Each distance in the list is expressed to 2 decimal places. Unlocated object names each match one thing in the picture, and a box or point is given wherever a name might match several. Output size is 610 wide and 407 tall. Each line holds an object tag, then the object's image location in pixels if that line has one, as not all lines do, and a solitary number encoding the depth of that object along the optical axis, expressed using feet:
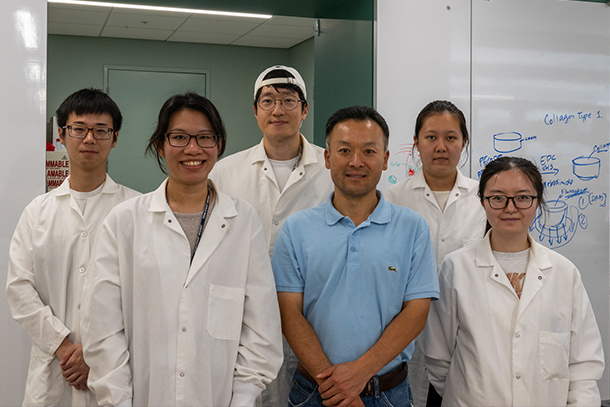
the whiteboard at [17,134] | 8.55
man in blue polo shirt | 5.73
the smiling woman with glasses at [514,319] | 5.87
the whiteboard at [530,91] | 10.70
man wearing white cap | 7.54
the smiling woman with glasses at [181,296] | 5.29
